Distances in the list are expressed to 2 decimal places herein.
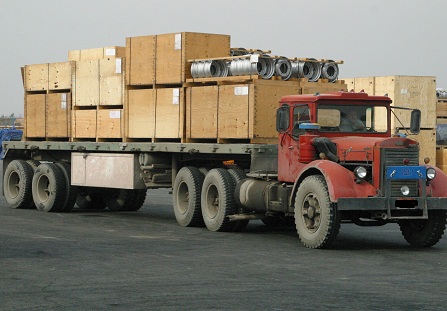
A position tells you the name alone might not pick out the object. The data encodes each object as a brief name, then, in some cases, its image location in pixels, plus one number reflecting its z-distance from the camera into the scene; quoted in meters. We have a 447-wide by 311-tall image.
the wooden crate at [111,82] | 20.91
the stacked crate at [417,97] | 23.84
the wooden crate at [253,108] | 17.36
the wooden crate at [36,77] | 23.69
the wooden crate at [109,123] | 20.80
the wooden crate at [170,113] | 19.03
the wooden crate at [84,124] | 21.78
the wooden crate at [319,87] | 17.94
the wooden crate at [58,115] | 22.77
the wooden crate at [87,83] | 21.72
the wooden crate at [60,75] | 22.66
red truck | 14.77
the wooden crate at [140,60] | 19.86
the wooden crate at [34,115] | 23.64
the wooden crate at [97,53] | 22.30
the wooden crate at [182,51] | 19.02
